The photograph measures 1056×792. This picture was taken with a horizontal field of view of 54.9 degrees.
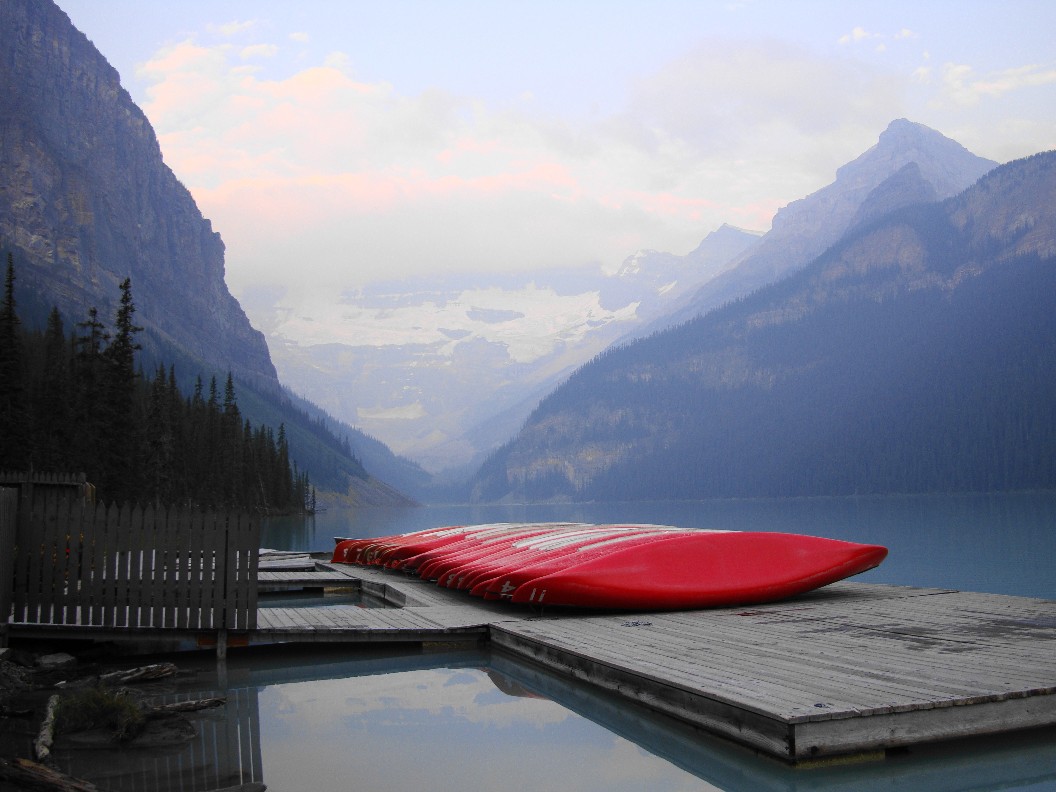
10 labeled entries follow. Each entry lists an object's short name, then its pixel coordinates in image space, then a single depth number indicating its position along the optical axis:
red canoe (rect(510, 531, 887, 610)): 12.55
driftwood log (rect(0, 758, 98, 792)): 6.06
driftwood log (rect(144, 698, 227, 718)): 8.15
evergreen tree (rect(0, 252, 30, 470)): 44.75
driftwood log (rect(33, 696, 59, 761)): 7.02
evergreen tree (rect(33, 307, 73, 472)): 50.75
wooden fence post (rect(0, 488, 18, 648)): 10.06
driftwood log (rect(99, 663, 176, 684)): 9.73
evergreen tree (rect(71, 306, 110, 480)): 50.97
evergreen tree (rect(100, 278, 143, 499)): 51.09
